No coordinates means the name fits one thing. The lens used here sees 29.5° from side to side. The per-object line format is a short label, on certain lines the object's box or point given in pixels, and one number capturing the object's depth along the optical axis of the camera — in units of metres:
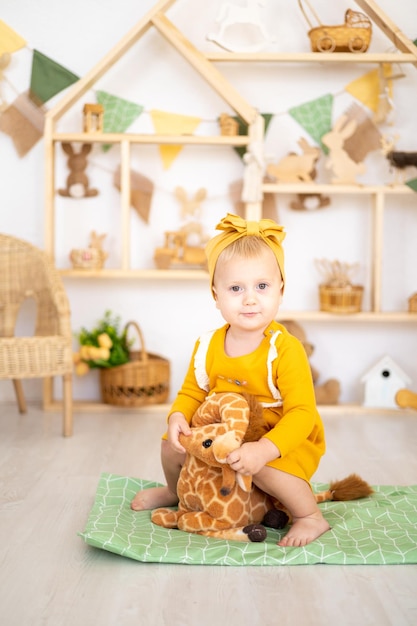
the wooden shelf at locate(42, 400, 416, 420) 3.32
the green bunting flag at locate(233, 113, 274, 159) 3.41
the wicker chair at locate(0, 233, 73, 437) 2.75
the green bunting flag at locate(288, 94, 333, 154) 3.46
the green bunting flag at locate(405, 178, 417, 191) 3.30
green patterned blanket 1.63
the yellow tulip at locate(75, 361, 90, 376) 3.27
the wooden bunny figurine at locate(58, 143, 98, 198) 3.44
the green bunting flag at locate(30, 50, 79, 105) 3.38
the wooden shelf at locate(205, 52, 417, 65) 3.22
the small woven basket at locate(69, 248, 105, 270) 3.28
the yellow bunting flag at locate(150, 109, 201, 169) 3.45
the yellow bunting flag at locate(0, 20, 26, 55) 3.39
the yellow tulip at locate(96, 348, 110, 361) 3.23
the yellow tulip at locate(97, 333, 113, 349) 3.26
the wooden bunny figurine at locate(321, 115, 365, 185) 3.34
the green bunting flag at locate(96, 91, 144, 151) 3.45
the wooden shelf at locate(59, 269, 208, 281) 3.25
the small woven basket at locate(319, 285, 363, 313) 3.29
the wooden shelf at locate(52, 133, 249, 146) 3.25
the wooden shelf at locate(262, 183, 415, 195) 3.28
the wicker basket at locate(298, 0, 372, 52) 3.24
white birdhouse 3.36
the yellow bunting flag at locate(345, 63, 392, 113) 3.44
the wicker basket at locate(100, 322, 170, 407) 3.26
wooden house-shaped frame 3.22
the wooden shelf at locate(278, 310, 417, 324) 3.29
